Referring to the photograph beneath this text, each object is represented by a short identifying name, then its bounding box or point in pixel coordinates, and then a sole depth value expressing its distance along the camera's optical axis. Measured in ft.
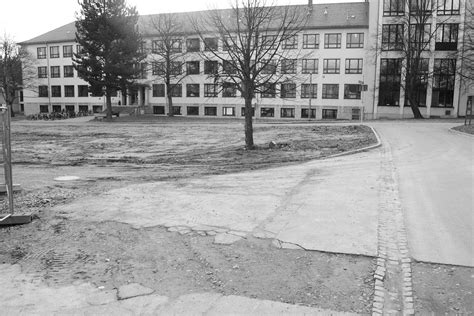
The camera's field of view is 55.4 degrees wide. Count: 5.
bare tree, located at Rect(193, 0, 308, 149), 64.39
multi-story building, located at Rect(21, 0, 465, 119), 183.83
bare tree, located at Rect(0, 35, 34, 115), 222.69
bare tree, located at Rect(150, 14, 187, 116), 187.93
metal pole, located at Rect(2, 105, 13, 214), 27.07
